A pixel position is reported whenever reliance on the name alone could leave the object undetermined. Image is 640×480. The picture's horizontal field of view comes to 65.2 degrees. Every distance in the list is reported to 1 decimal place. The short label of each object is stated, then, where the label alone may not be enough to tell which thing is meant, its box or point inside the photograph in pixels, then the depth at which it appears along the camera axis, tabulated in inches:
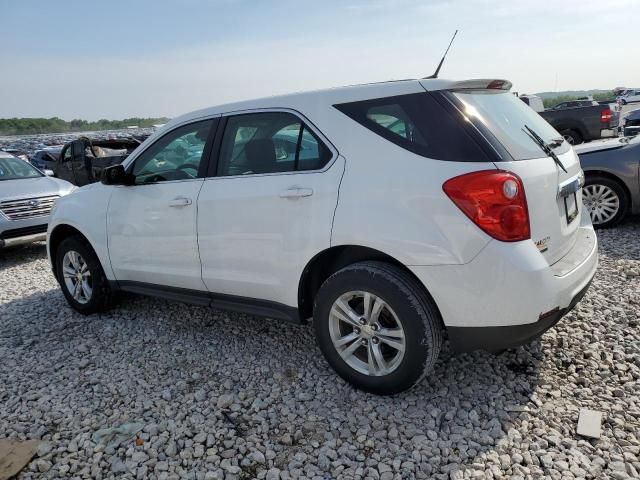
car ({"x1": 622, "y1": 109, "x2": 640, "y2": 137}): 769.1
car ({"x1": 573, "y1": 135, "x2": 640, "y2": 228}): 249.4
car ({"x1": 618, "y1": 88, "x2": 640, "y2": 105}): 1912.2
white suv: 101.3
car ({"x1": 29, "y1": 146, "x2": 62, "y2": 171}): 538.1
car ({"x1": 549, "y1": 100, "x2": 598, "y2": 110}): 1003.1
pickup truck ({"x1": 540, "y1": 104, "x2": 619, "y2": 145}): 539.2
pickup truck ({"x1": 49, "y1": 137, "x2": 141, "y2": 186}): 468.1
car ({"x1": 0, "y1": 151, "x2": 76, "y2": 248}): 279.1
